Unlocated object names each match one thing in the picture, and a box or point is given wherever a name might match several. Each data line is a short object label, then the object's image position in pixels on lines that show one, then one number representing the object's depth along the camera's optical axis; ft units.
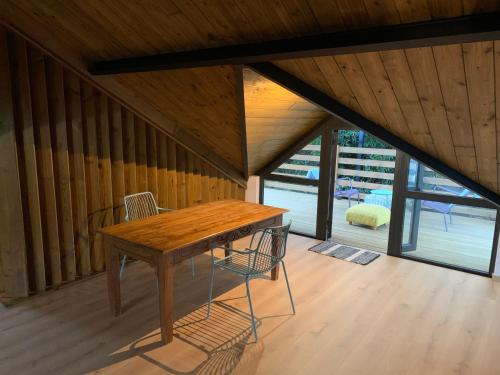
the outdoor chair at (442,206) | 13.89
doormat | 14.88
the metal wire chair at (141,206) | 12.64
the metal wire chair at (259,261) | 9.46
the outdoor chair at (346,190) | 20.68
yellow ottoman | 18.78
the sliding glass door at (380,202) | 13.82
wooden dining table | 8.75
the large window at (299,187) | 17.28
